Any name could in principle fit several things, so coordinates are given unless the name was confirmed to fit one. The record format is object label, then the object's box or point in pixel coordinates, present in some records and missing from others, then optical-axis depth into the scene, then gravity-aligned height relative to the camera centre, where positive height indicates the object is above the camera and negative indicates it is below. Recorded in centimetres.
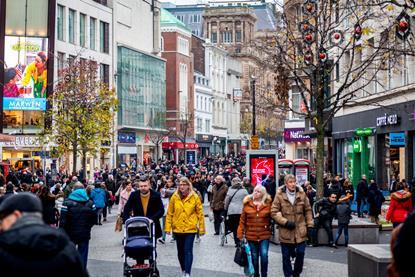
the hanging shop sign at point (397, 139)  3599 +131
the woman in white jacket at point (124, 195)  2244 -62
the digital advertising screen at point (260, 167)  3147 +14
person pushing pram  1483 -58
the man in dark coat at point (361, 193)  3094 -79
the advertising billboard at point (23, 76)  6450 +699
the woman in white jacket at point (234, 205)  1838 -71
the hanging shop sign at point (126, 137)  8309 +327
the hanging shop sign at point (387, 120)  3656 +219
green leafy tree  4725 +313
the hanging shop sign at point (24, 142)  6169 +208
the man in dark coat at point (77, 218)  1486 -79
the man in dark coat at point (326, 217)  2134 -113
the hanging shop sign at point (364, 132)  4116 +186
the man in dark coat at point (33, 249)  545 -49
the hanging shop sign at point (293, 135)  6600 +272
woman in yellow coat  1443 -81
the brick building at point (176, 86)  10431 +1021
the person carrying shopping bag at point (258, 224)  1407 -85
